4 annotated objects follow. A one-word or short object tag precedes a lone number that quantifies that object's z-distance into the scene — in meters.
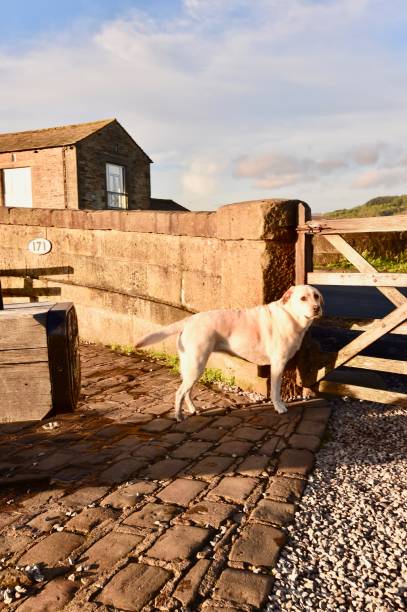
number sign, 7.53
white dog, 4.30
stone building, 19.80
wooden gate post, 4.72
